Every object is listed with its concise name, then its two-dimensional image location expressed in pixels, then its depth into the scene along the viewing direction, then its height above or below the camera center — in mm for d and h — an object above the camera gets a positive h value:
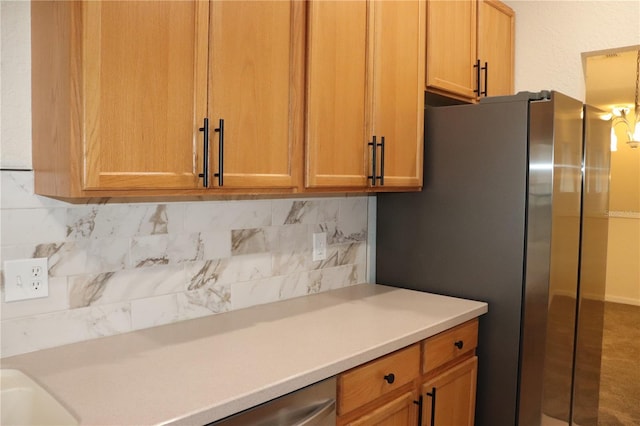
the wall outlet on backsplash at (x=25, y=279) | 1410 -250
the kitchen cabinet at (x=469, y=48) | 2310 +682
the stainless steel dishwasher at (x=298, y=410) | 1242 -544
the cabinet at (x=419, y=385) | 1558 -638
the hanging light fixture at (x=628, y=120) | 5625 +867
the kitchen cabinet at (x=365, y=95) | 1816 +359
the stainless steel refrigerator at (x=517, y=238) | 2047 -182
